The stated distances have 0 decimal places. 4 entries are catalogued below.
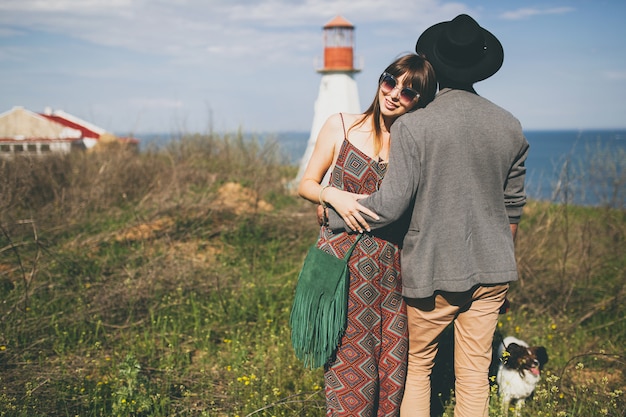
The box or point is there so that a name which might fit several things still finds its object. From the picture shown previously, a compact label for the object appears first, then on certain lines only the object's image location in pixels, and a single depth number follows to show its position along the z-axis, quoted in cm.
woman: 233
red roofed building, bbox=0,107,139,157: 2102
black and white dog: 310
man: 202
